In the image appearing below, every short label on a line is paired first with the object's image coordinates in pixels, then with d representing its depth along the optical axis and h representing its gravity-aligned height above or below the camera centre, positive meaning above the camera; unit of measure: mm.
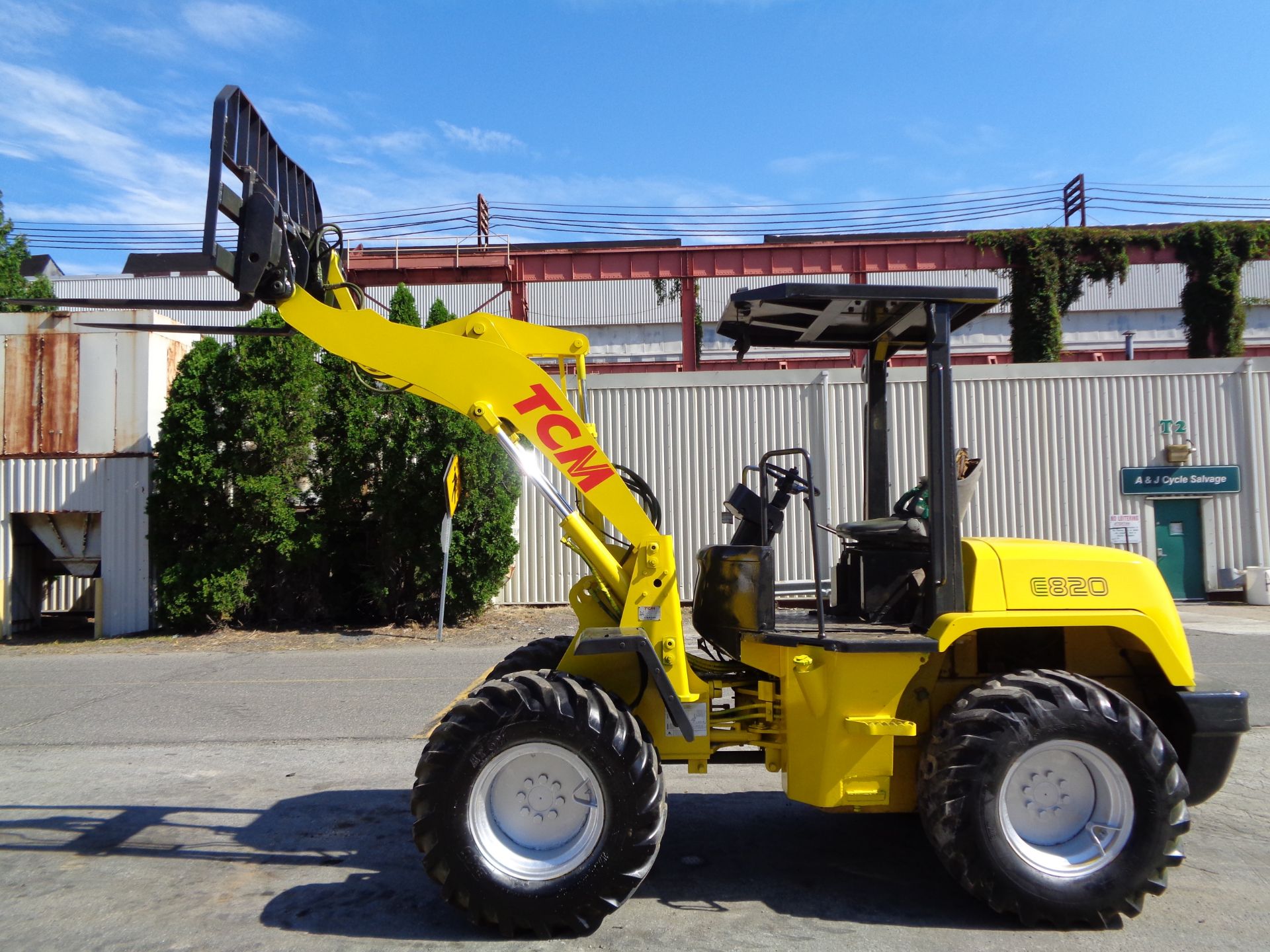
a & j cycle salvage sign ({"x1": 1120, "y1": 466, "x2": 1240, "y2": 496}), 17031 +739
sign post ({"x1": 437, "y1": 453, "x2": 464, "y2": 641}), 13055 +479
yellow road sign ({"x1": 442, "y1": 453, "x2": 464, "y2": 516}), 13086 +748
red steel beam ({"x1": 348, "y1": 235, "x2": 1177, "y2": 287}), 20844 +6205
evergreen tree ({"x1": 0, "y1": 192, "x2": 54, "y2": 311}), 28389 +9059
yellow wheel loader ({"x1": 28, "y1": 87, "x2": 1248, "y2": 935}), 3898 -741
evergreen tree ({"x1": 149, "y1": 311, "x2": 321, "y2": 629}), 14414 +1036
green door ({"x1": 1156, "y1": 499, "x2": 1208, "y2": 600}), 17078 -514
